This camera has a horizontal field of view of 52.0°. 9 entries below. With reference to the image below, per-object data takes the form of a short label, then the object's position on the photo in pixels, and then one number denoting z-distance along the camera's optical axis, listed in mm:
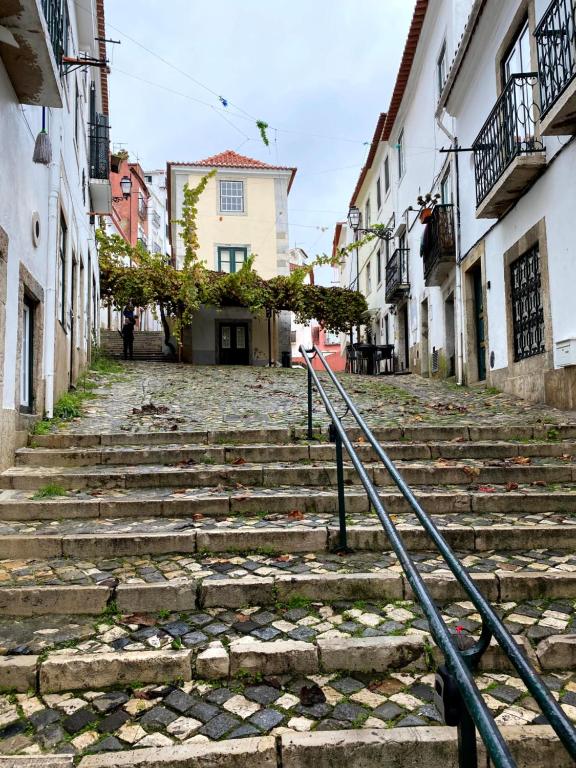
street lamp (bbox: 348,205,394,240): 19562
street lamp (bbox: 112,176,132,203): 21281
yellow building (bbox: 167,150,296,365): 24703
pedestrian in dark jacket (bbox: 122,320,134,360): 18669
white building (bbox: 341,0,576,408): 7438
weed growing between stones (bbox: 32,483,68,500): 4504
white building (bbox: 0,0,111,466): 4957
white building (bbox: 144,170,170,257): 42906
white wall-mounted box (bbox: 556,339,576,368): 7160
